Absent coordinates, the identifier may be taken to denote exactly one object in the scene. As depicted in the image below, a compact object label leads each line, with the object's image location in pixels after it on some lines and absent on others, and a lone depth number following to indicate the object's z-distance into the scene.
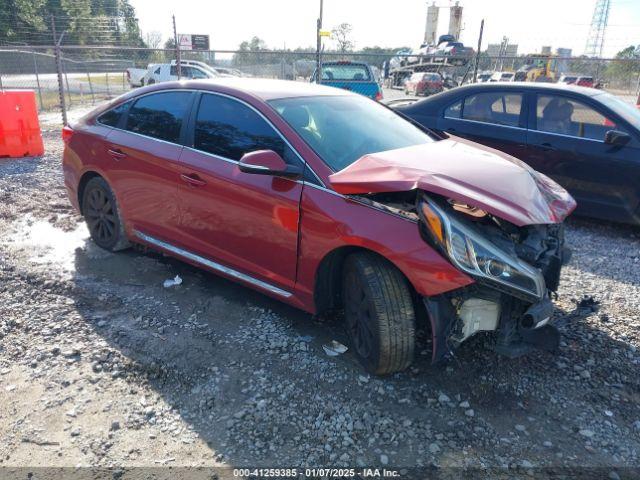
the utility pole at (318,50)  10.09
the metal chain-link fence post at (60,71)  9.98
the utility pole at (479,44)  10.41
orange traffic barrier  8.62
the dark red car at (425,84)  26.73
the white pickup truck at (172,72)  20.99
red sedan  2.64
